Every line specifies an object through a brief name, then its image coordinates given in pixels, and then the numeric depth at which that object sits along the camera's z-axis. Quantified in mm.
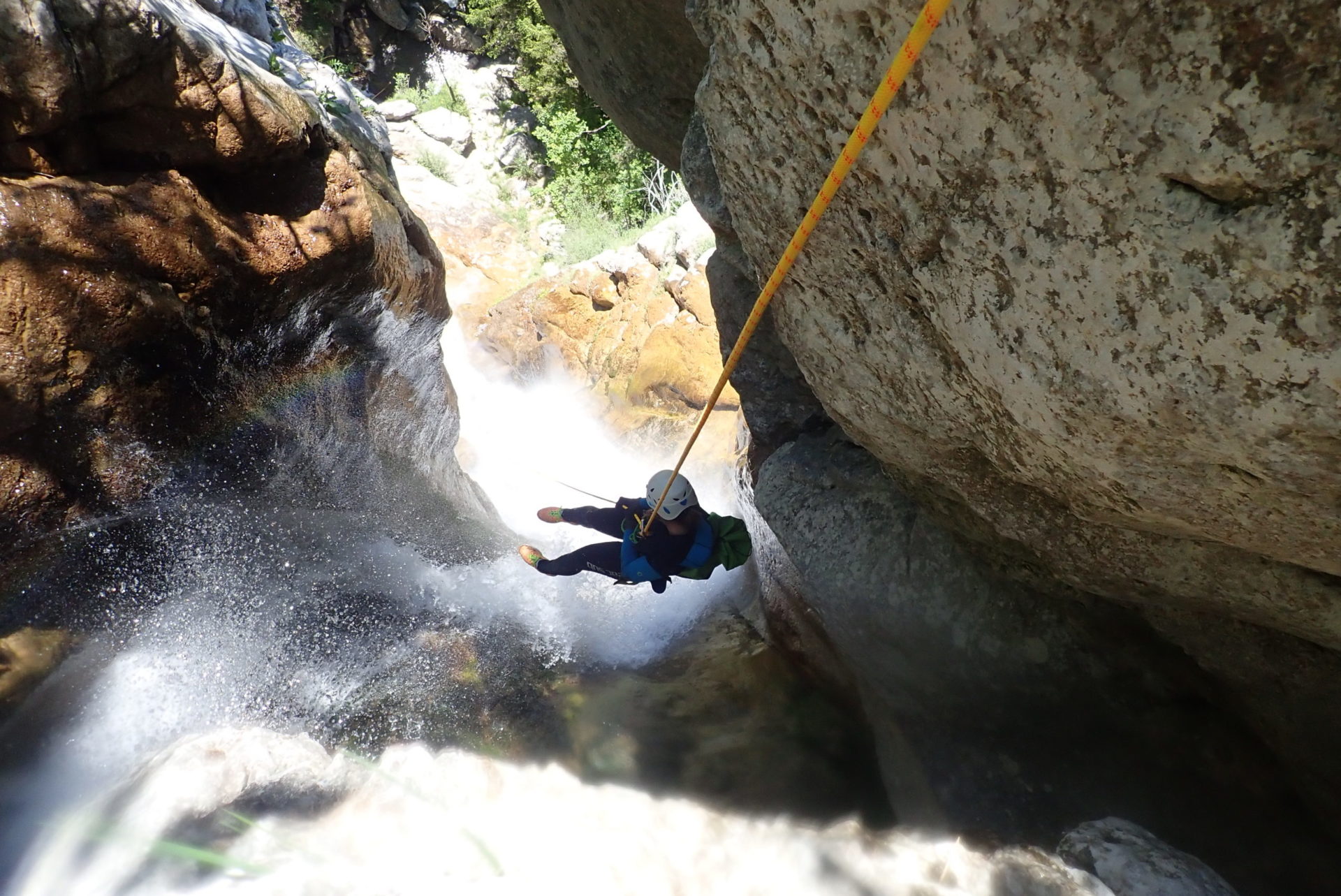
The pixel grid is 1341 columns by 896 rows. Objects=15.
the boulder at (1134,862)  2486
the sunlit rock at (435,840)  3354
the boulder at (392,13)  16016
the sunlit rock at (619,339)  9195
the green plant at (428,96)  16422
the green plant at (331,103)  5457
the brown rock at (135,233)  2947
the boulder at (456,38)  16750
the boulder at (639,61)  4148
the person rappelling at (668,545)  4684
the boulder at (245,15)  5133
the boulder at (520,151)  15938
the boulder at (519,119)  16297
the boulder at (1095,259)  1260
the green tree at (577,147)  14125
